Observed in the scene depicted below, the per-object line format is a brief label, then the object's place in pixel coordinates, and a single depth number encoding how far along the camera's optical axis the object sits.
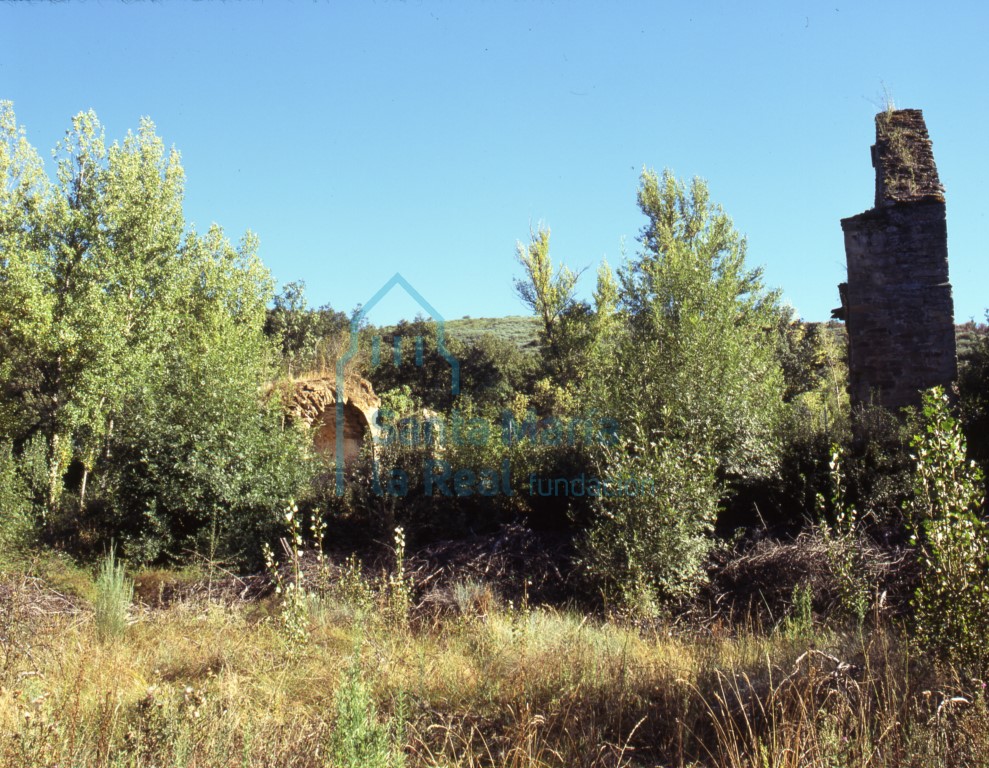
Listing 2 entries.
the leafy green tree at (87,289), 13.24
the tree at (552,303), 24.39
